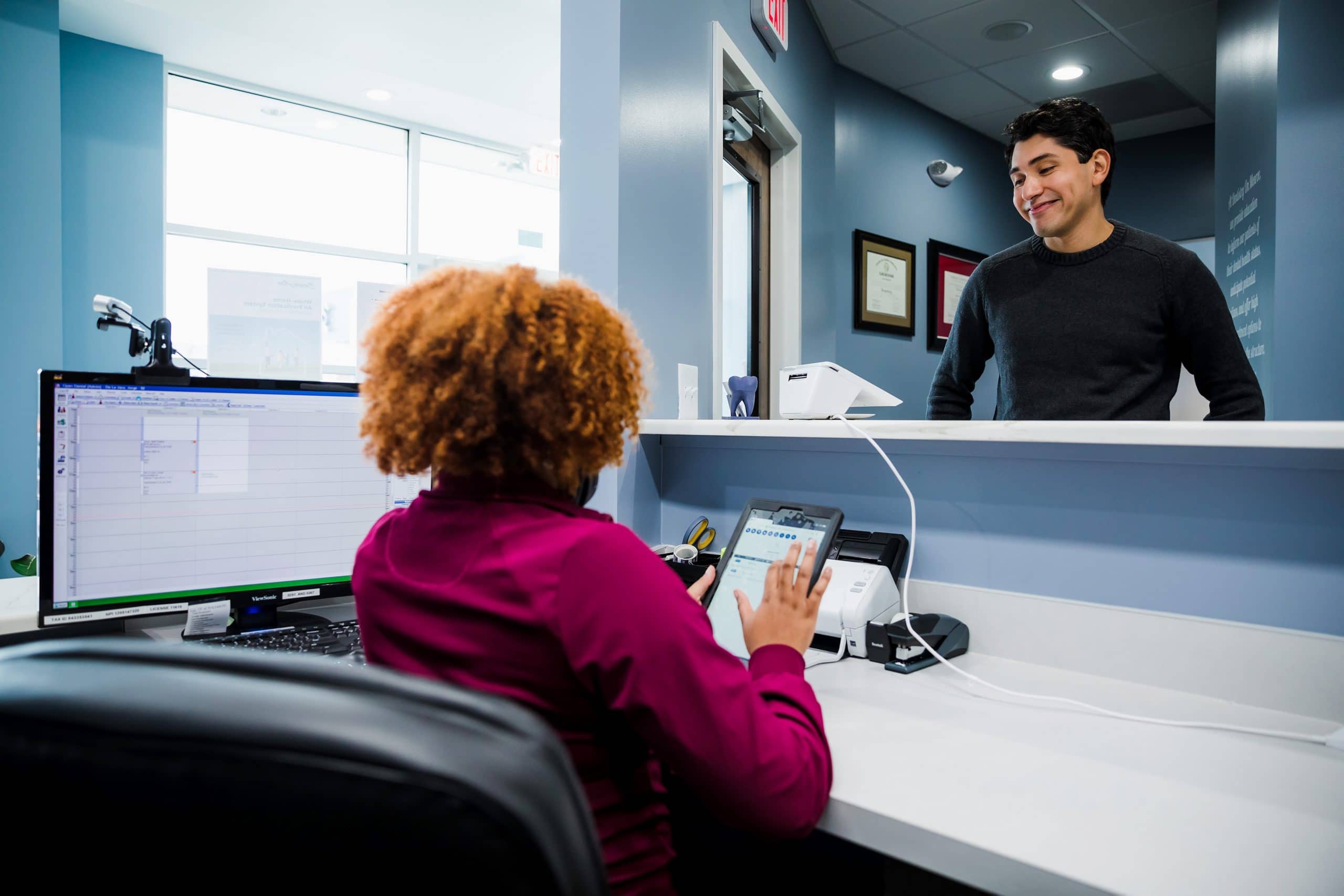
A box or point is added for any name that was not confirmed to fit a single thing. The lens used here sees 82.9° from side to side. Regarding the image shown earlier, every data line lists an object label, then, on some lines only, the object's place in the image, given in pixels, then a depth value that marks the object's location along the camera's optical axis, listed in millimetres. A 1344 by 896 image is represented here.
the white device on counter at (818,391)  1324
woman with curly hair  607
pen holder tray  1346
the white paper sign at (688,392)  1749
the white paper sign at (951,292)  4180
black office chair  306
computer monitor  1078
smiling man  1467
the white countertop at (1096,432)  865
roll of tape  1424
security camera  3992
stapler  1129
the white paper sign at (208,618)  1168
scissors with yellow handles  1563
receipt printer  1173
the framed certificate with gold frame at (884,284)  3637
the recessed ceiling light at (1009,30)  3301
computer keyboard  1095
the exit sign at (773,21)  2279
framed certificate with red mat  4113
